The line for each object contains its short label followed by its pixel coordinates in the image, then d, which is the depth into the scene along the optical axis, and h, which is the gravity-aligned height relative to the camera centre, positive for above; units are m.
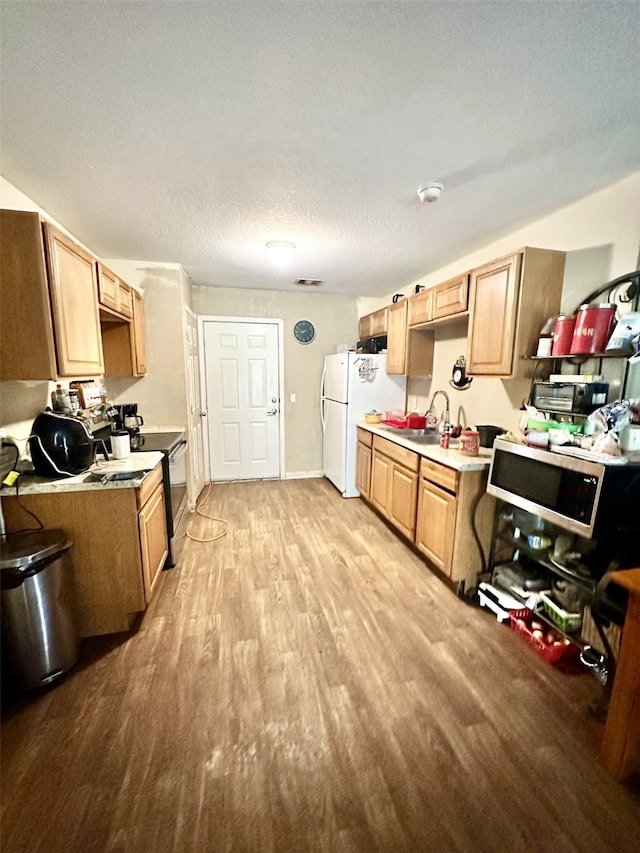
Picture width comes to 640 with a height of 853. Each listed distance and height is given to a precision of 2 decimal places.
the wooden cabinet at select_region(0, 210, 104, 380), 1.55 +0.35
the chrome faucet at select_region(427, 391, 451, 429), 3.21 -0.37
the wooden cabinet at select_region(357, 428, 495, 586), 2.20 -0.95
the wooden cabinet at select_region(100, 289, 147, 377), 2.91 +0.23
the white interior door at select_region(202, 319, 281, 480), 4.20 -0.30
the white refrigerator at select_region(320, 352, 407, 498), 3.76 -0.25
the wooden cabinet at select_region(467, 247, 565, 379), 2.00 +0.44
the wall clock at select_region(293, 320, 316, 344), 4.40 +0.55
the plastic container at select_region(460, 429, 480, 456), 2.27 -0.45
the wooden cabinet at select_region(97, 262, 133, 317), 2.29 +0.59
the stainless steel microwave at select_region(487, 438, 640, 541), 1.45 -0.53
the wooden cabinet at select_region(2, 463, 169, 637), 1.75 -0.92
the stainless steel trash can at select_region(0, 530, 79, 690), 1.47 -1.05
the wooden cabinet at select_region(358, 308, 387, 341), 3.88 +0.60
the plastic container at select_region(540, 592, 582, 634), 1.77 -1.25
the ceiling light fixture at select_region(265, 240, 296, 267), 2.61 +0.95
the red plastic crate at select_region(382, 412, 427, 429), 3.33 -0.46
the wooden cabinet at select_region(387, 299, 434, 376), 3.35 +0.29
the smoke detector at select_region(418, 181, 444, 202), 1.80 +0.98
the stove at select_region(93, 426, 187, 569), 2.47 -0.68
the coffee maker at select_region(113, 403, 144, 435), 2.76 -0.38
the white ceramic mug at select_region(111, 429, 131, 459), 2.21 -0.47
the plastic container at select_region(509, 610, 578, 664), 1.75 -1.41
